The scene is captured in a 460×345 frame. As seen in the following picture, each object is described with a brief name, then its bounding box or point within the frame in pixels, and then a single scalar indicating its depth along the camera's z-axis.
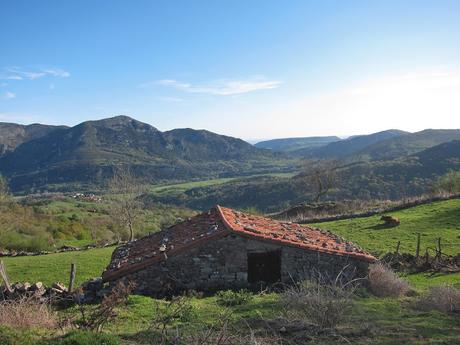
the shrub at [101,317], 8.94
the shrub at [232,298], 13.09
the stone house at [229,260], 14.91
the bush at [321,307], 10.23
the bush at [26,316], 9.58
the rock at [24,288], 13.55
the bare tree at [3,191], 45.45
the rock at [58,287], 13.96
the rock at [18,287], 13.60
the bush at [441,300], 12.45
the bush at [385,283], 14.94
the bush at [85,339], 7.94
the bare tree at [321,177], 55.66
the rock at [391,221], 30.17
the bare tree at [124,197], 39.14
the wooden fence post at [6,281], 12.20
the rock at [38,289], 13.48
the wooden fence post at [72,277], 13.90
